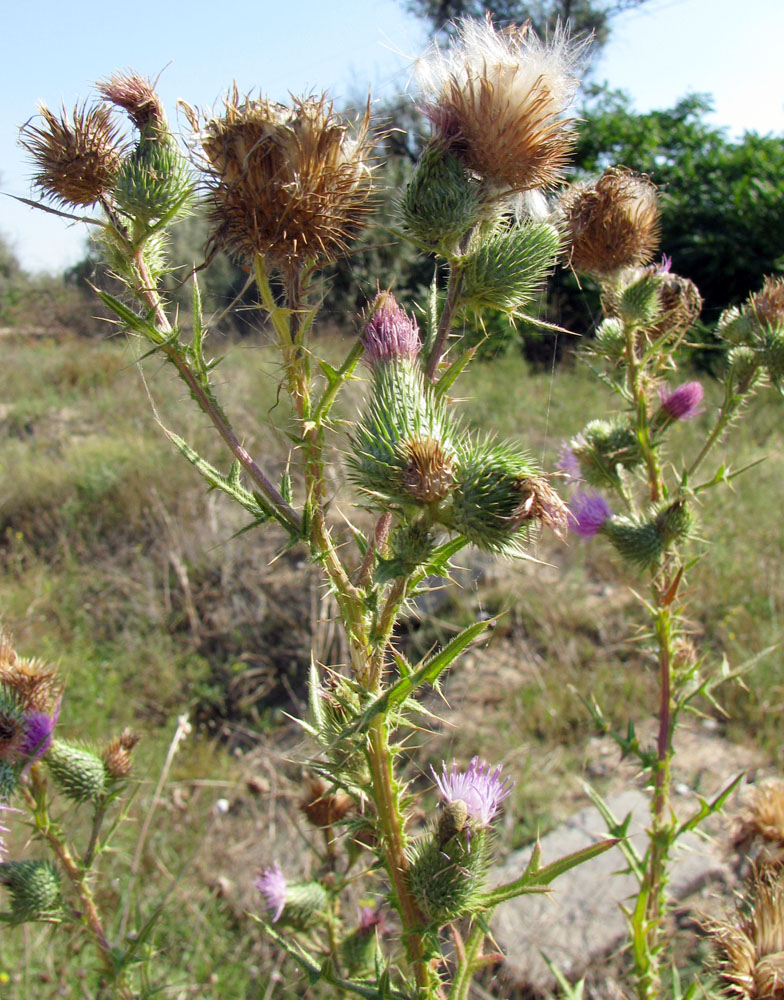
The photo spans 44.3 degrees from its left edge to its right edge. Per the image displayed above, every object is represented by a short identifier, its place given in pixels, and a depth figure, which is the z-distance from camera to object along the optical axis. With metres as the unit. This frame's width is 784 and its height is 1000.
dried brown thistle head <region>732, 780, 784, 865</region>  0.42
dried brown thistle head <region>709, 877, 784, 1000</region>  0.31
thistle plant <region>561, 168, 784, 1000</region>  0.41
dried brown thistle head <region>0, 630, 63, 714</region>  0.39
